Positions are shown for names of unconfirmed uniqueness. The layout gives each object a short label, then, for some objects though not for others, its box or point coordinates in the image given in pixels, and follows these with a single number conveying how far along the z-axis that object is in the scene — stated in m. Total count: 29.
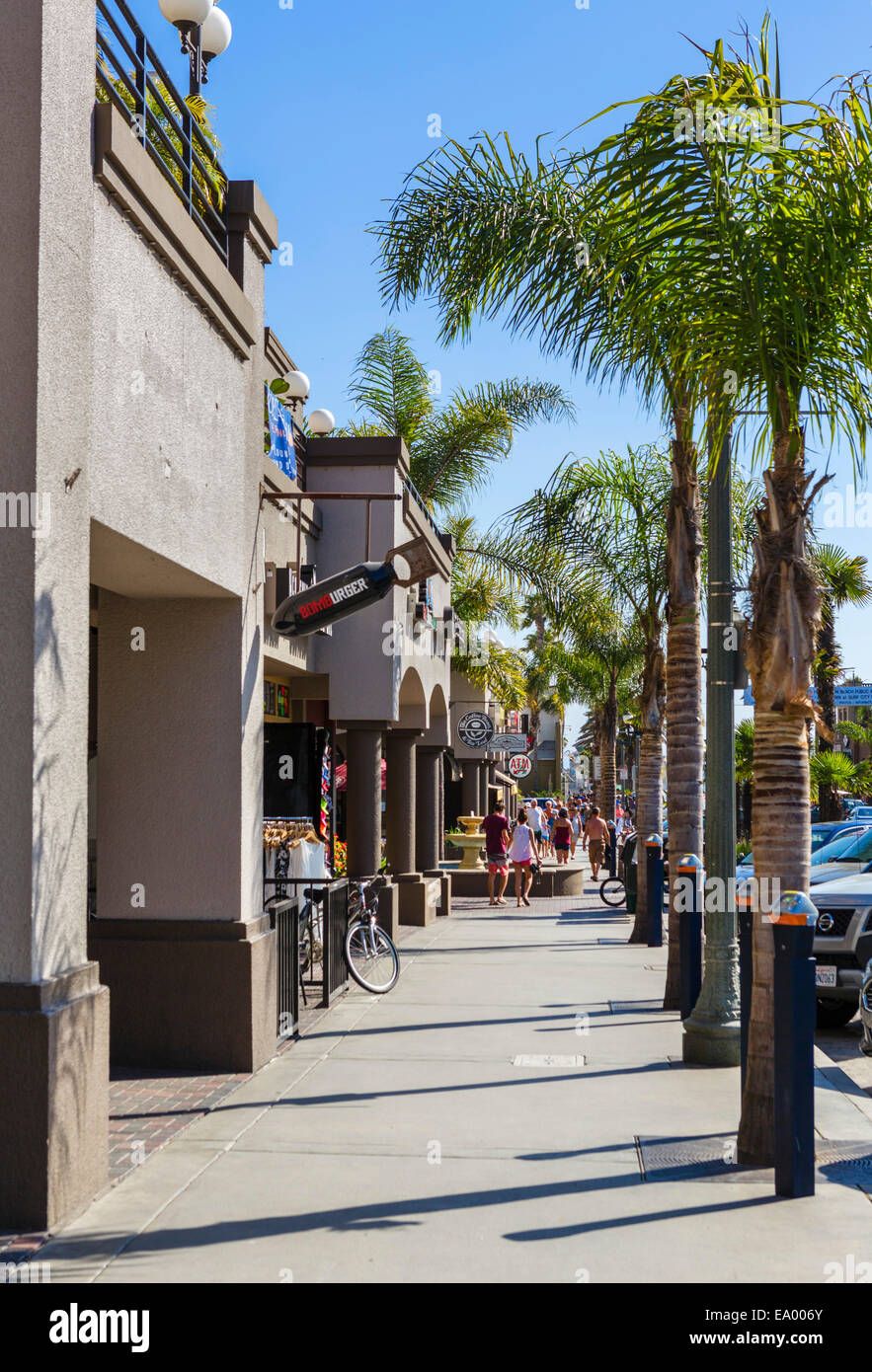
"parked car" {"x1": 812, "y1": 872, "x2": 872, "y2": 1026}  11.76
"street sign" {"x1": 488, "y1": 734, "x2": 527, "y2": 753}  26.80
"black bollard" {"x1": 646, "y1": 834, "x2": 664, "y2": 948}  16.66
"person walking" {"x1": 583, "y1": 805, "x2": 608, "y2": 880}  32.50
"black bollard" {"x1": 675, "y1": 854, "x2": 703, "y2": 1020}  10.42
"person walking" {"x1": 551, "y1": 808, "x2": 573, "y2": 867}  31.64
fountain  28.60
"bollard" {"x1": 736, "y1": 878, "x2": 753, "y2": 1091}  7.13
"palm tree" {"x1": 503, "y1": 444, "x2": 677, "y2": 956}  16.66
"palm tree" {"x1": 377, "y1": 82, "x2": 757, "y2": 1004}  7.17
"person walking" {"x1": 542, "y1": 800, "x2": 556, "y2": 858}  42.81
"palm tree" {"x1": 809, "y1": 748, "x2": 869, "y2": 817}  34.84
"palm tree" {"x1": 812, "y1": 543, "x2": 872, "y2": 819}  33.59
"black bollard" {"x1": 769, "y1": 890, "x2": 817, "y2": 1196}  6.00
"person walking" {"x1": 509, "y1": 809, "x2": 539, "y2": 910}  24.11
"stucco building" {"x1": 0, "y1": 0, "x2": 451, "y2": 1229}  5.67
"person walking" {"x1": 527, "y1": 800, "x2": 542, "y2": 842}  27.87
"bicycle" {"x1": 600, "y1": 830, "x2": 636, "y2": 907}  24.20
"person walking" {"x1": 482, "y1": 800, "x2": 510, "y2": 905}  24.50
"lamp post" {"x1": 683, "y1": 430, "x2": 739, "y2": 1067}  8.89
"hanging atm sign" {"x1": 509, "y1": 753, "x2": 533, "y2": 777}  31.94
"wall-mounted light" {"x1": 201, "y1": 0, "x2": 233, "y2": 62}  10.60
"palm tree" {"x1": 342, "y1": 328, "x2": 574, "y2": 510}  24.36
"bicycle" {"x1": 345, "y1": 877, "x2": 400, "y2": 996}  12.40
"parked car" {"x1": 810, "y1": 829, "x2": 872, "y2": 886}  15.12
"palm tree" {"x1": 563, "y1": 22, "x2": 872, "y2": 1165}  6.57
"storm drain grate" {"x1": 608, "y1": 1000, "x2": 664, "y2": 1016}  11.84
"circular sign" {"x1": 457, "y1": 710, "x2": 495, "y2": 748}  25.70
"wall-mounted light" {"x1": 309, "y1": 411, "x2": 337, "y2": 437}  17.72
